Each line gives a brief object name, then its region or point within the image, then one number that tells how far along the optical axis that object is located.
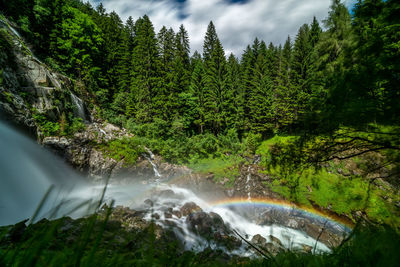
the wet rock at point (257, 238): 7.68
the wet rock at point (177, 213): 9.09
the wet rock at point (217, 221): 8.32
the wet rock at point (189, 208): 9.28
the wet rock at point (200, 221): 8.03
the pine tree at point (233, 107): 21.95
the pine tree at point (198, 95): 21.66
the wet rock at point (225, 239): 6.59
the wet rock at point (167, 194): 11.15
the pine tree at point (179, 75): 21.86
